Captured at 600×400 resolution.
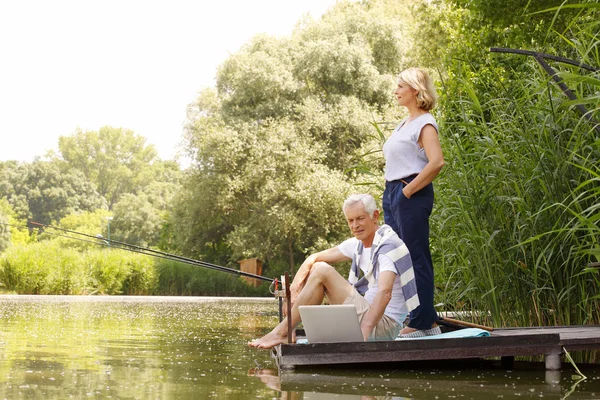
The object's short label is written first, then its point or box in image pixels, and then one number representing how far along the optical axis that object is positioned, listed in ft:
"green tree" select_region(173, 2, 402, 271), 86.94
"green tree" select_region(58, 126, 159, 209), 255.09
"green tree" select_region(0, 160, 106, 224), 225.15
